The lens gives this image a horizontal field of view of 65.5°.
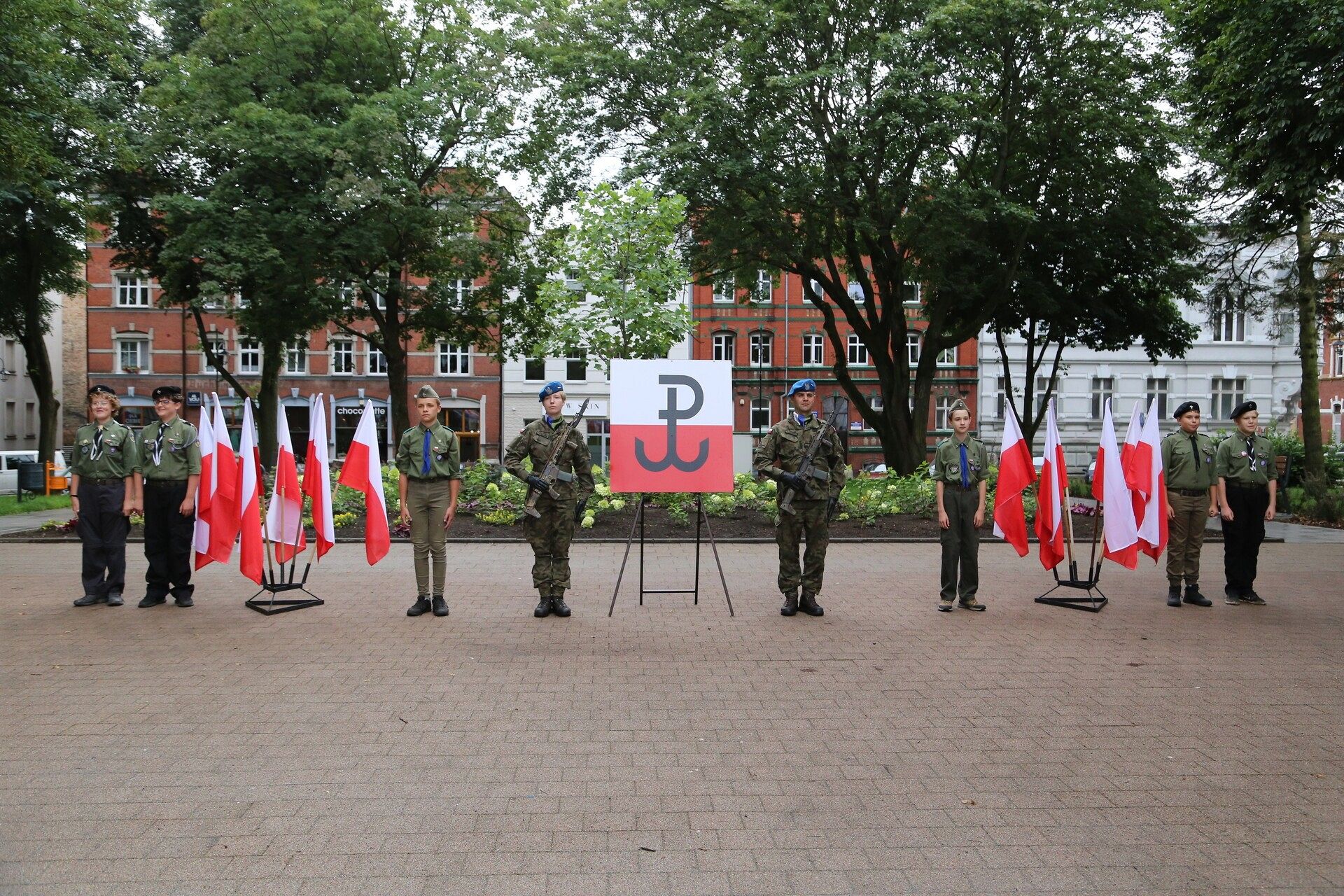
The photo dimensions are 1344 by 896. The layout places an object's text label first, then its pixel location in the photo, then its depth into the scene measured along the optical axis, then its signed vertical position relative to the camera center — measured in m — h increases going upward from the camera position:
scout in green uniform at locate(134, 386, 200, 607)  9.75 -0.53
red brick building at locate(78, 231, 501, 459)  54.22 +3.75
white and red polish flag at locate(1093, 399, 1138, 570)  10.16 -0.80
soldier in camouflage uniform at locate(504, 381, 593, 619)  9.32 -0.62
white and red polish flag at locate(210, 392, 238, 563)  9.96 -0.63
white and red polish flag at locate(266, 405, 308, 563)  10.10 -0.69
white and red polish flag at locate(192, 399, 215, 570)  9.95 -0.52
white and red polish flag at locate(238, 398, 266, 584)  9.80 -0.71
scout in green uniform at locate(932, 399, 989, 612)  9.70 -0.64
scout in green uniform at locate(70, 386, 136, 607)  9.67 -0.48
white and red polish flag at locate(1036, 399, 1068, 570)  10.05 -0.70
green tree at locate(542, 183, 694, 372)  19.12 +2.97
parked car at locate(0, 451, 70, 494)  30.28 -0.81
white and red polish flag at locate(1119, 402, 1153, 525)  10.20 -0.34
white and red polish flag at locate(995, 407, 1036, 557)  10.22 -0.52
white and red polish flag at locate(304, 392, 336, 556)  10.01 -0.45
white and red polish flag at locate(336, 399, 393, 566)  9.90 -0.40
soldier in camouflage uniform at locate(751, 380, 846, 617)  9.31 -0.54
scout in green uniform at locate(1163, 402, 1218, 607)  10.09 -0.66
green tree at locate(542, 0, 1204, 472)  20.64 +6.80
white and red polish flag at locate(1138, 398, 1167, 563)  10.16 -0.66
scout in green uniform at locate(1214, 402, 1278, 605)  10.16 -0.59
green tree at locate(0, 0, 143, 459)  17.02 +6.24
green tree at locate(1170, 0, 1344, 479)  10.84 +3.75
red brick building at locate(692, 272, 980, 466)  58.31 +4.63
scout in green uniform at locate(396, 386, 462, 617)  9.43 -0.47
